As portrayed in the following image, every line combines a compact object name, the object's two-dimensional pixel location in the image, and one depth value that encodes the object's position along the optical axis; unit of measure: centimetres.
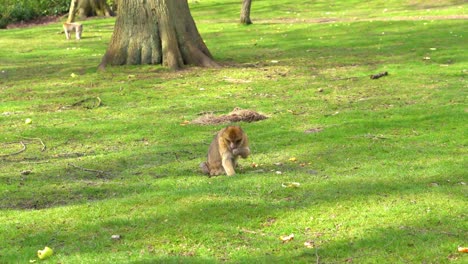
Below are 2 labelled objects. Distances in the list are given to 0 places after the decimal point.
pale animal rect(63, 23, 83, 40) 3328
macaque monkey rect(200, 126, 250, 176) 929
